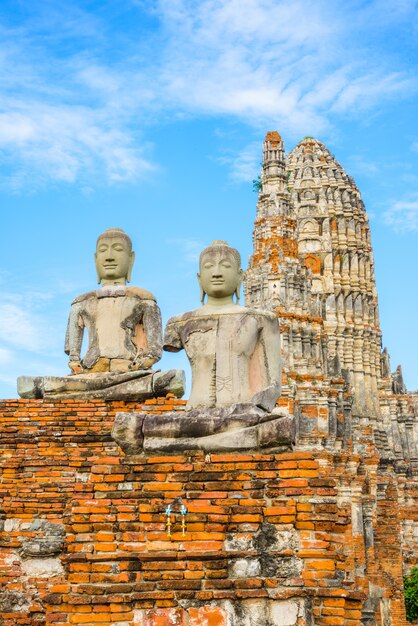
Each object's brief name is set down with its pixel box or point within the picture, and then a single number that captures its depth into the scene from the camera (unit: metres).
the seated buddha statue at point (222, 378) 7.26
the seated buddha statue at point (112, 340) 10.37
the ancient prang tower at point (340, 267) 50.69
